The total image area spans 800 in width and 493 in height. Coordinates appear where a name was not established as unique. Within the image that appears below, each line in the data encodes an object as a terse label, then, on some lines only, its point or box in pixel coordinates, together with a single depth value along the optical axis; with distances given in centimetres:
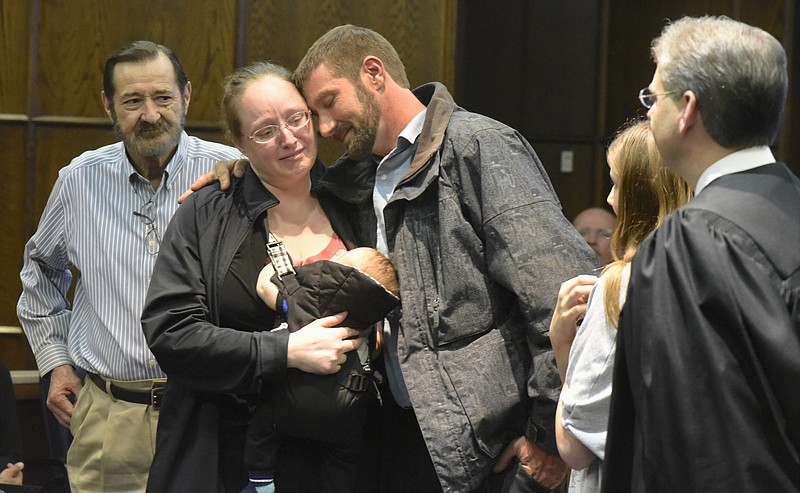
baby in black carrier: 425
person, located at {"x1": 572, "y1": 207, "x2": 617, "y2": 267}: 903
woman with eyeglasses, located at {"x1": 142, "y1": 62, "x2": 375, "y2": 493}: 432
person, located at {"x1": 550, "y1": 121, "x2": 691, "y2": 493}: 333
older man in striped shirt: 547
